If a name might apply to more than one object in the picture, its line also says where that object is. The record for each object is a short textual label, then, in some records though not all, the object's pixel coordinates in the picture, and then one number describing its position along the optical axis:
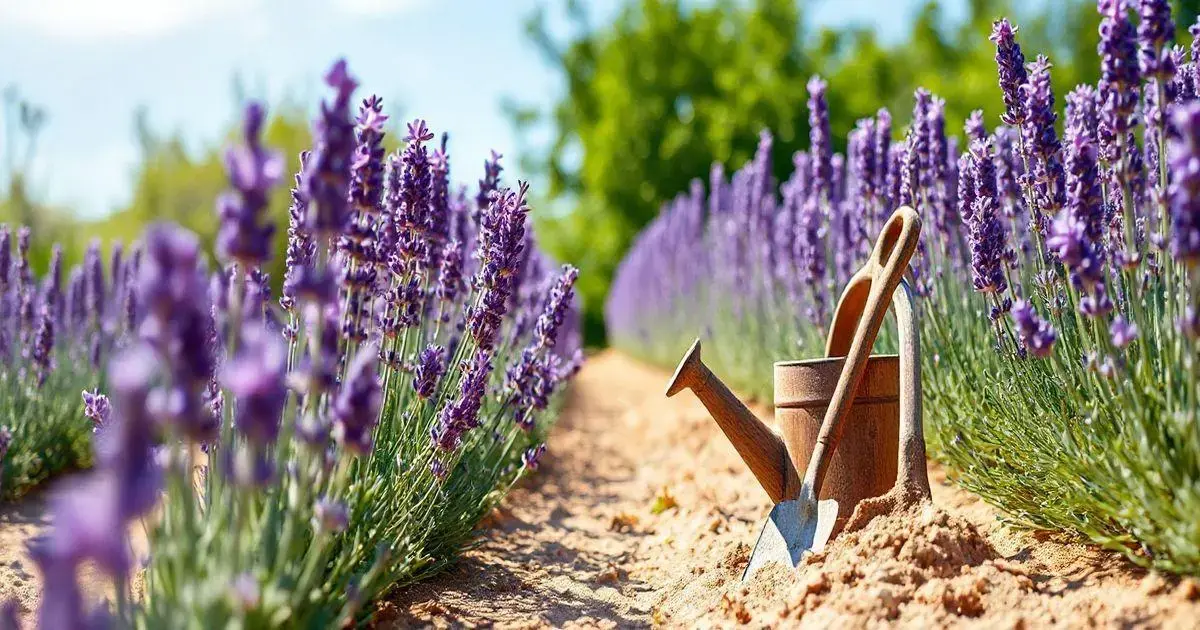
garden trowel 2.69
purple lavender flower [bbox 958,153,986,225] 3.01
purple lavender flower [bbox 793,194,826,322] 4.57
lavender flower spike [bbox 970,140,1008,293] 2.72
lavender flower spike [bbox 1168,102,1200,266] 1.78
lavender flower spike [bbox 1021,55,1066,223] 2.55
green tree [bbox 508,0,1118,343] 14.39
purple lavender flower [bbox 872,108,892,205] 4.00
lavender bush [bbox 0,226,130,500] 4.27
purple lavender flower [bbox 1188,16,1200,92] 2.55
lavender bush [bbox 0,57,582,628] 1.45
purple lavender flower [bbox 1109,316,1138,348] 2.08
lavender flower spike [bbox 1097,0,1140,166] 2.22
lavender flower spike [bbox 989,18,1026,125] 2.69
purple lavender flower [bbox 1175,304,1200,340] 1.89
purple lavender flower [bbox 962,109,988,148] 3.04
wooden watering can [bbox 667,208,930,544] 2.90
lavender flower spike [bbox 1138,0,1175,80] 2.15
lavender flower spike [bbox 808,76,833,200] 4.23
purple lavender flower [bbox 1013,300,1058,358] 2.20
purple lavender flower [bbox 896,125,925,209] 3.46
